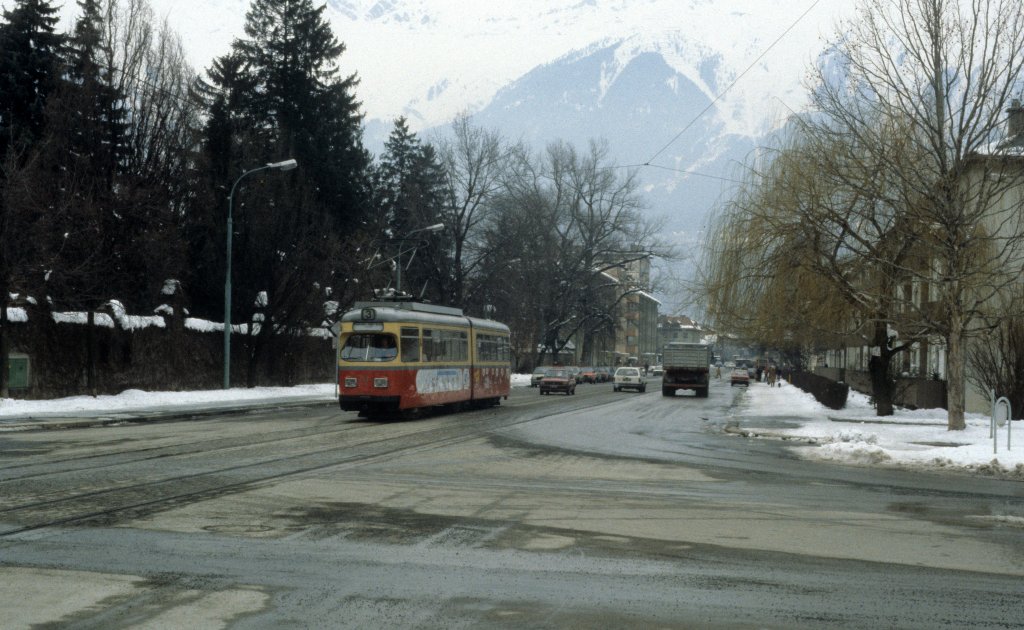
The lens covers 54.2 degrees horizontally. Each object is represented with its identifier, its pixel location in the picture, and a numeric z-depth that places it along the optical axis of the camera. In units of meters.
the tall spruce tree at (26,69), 37.73
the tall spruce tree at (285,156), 43.41
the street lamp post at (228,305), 36.19
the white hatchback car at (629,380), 62.09
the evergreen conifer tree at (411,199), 66.38
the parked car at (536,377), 60.26
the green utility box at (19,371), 29.67
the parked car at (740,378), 79.44
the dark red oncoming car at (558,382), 53.48
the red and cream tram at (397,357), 26.67
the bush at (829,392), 35.31
